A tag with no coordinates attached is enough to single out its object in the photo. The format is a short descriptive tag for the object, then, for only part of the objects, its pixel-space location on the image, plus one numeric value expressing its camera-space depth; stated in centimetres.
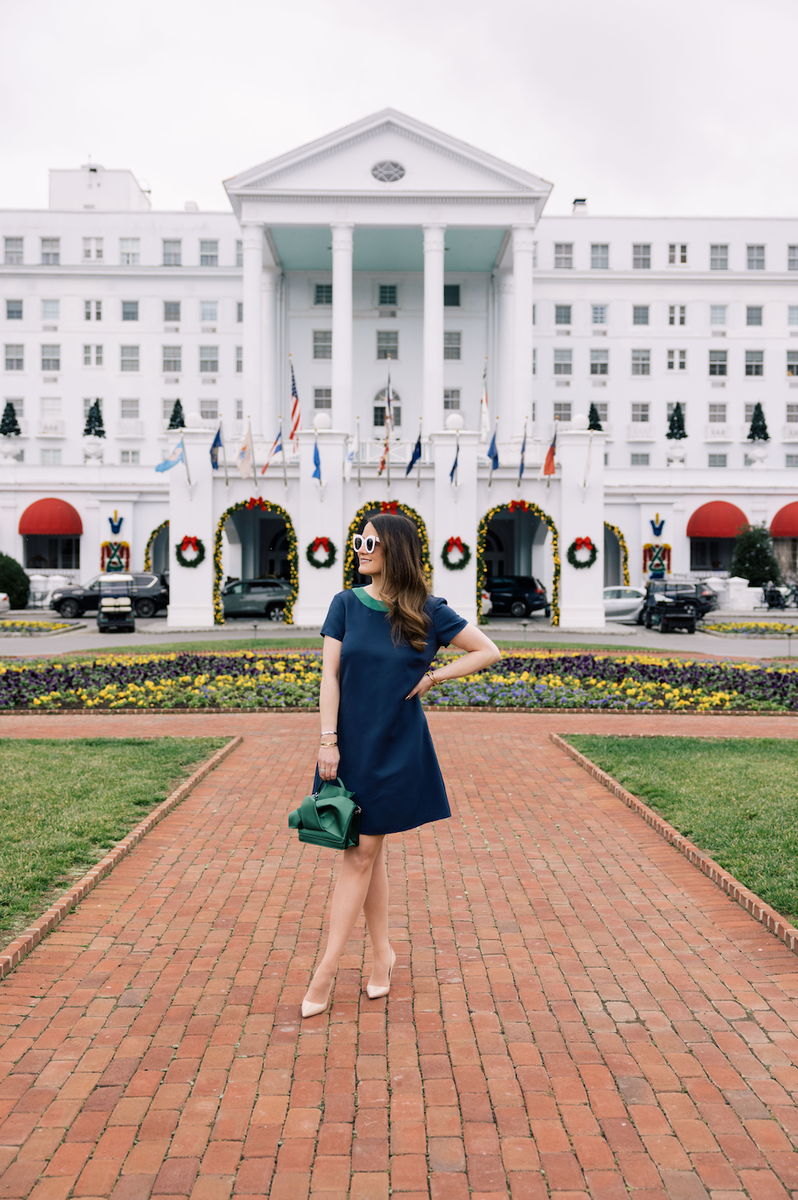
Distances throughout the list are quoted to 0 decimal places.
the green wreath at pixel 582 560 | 3216
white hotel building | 3259
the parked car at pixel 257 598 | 3366
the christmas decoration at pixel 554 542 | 3231
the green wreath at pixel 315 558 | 3203
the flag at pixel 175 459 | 3015
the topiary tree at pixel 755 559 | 4450
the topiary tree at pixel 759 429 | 5297
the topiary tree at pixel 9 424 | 5138
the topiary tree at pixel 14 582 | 3725
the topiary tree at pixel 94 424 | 5009
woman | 481
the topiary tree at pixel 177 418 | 5017
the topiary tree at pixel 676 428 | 5019
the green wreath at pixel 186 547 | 3219
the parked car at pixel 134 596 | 3519
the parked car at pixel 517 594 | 3603
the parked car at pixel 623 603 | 3612
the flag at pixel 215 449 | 3162
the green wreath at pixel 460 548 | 3209
